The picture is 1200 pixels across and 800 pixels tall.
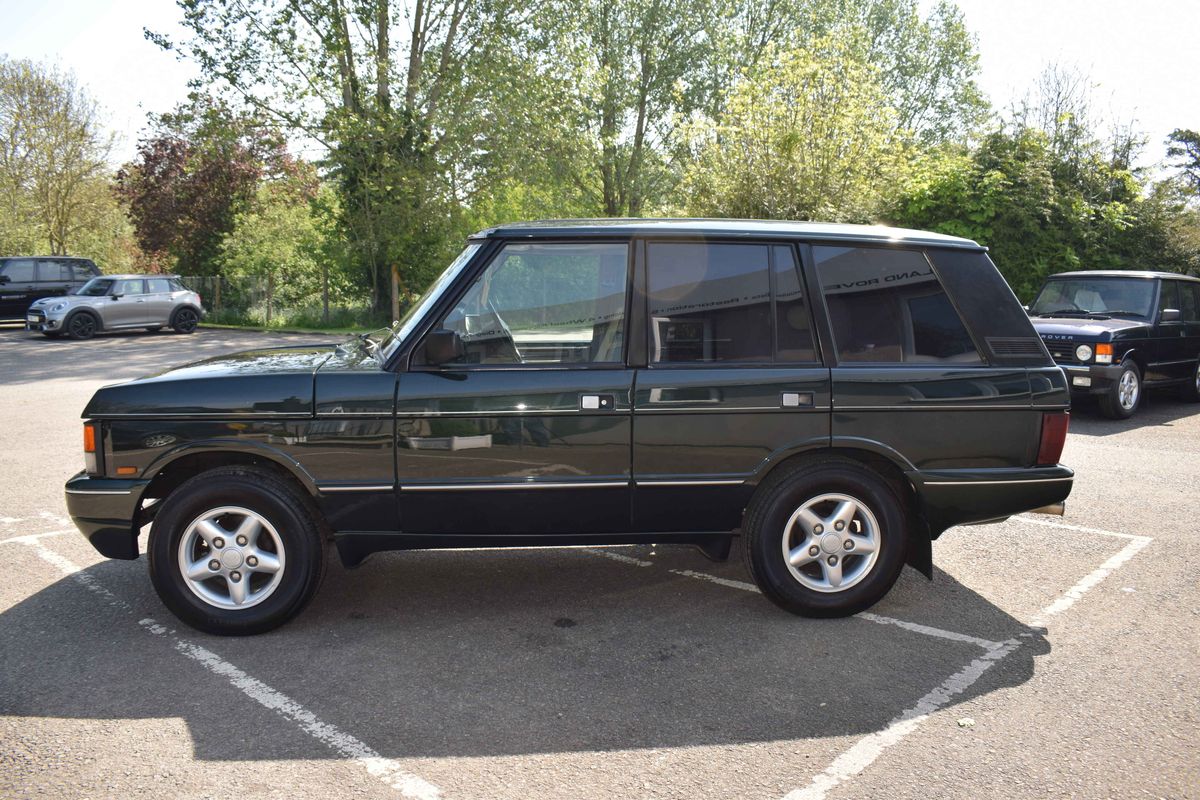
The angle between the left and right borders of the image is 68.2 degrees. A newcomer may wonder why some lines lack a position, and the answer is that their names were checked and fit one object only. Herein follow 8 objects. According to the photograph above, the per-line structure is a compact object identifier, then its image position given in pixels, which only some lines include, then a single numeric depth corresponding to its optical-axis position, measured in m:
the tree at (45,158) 34.69
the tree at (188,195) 31.19
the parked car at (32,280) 24.94
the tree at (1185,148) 50.19
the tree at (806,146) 19.39
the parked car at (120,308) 22.20
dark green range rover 4.28
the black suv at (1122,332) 11.02
